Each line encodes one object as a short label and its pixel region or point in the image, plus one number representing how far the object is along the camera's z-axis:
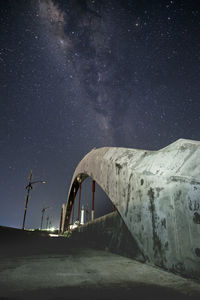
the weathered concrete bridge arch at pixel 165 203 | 2.03
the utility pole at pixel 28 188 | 21.19
